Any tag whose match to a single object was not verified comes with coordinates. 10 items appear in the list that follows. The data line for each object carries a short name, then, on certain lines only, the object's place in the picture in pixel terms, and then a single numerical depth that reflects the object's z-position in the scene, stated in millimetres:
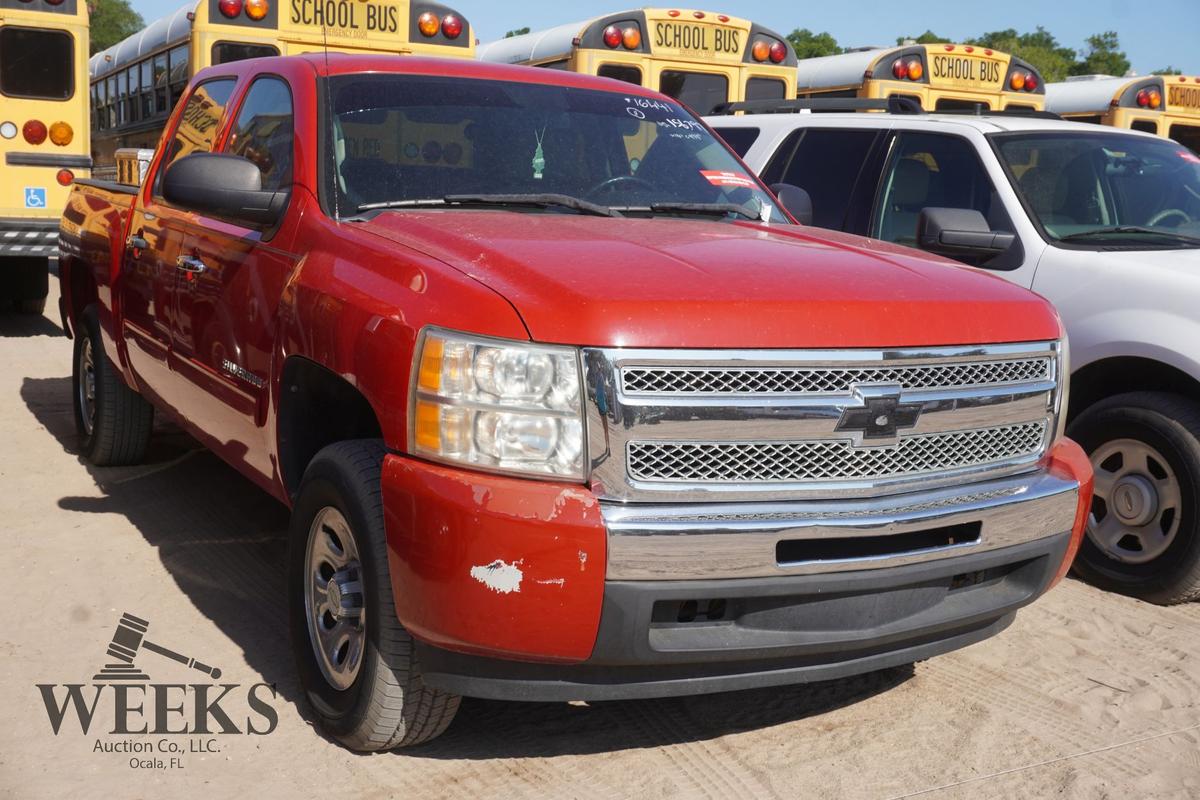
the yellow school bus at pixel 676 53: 11125
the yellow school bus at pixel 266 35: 9836
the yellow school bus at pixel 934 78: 12102
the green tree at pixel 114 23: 69625
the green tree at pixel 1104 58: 72875
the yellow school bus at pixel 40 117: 10305
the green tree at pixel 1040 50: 62969
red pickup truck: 2928
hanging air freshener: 4273
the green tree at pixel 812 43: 69812
